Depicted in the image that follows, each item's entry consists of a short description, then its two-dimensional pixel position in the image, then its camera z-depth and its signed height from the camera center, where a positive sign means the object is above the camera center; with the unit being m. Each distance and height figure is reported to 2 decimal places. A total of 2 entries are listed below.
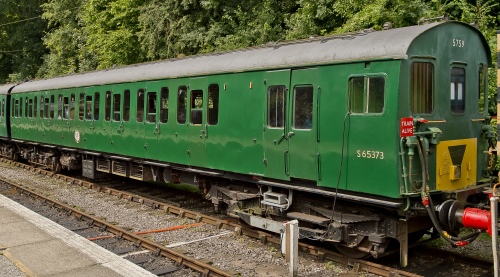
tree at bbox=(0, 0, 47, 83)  45.09 +6.64
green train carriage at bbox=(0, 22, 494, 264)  6.79 -0.34
